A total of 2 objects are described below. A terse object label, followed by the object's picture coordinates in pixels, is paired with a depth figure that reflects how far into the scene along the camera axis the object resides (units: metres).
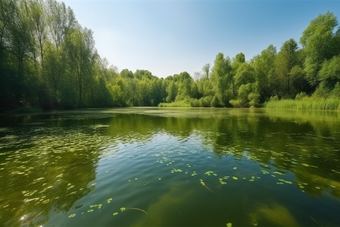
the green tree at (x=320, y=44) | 42.12
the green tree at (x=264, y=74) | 56.72
